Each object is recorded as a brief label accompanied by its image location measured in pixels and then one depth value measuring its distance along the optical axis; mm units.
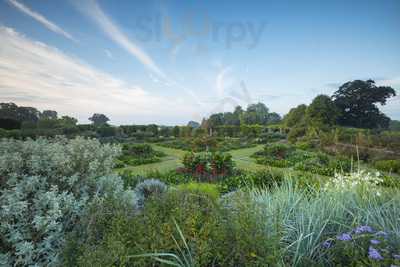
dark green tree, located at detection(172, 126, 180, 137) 23812
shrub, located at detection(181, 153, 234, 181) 6831
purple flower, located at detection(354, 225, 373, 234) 1446
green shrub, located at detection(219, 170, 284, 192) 4914
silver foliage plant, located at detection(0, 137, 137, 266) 1601
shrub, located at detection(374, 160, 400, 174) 8035
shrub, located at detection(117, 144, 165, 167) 9969
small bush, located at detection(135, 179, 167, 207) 3539
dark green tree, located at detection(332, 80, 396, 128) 27453
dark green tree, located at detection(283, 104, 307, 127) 24152
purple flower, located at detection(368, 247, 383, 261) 1068
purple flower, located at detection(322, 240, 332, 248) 1591
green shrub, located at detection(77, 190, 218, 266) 1174
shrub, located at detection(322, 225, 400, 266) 1326
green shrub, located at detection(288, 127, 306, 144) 17391
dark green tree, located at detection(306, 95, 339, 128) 19156
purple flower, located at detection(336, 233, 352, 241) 1329
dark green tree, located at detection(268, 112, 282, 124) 39106
